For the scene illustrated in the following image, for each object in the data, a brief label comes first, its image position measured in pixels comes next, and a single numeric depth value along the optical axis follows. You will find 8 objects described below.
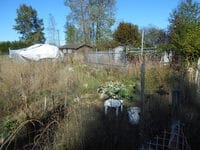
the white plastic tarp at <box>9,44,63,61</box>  11.22
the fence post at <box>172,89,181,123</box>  1.71
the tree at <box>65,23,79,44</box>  20.10
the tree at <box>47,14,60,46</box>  22.41
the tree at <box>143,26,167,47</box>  14.49
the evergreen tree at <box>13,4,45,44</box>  26.69
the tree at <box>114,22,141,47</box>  16.01
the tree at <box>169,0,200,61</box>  7.19
